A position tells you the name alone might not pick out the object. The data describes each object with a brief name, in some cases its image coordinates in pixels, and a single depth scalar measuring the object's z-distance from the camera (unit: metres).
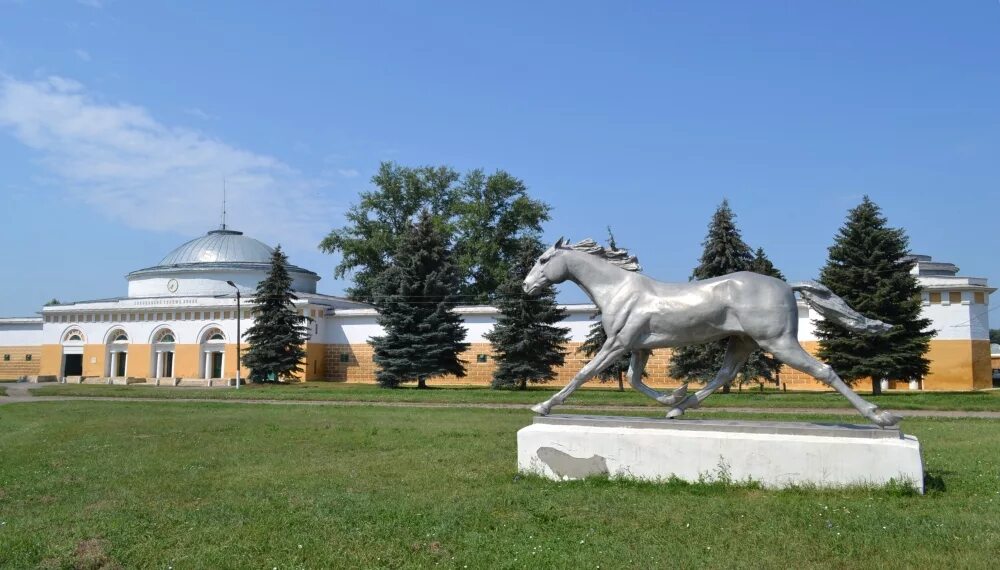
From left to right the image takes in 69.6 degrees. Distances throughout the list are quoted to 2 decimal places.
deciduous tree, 54.19
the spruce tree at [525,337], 34.09
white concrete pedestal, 6.96
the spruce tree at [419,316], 35.31
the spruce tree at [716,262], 29.36
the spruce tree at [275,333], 40.00
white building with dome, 34.50
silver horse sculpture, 7.51
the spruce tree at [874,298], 27.61
